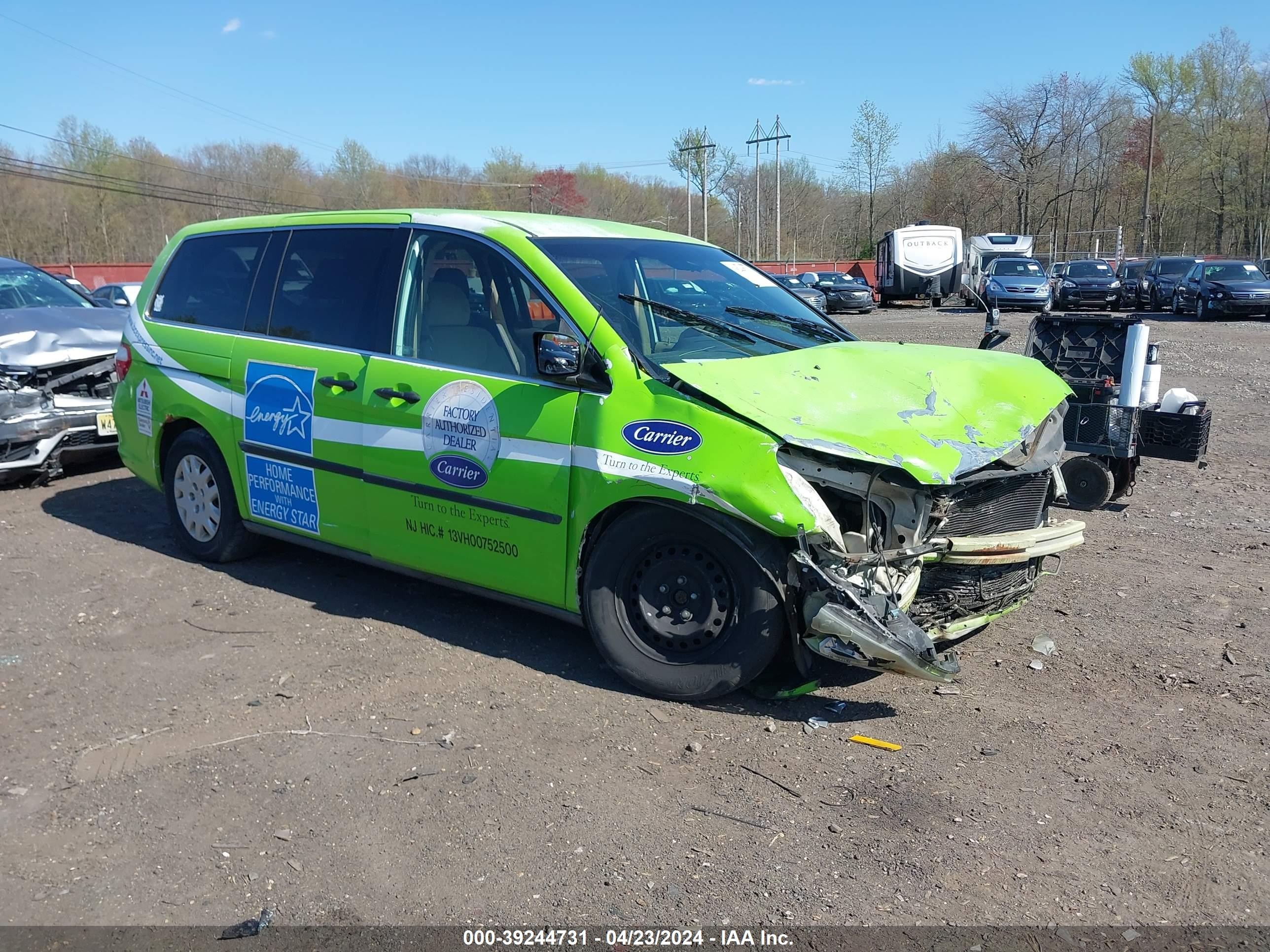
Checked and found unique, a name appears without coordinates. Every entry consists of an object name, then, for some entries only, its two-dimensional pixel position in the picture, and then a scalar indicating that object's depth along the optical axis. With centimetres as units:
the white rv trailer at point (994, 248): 3634
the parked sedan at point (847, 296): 3275
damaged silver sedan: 779
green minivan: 372
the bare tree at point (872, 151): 6606
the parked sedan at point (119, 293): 2331
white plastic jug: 727
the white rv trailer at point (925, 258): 3359
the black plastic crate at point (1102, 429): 688
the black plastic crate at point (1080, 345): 721
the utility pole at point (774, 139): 6200
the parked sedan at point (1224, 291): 2475
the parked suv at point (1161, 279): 2853
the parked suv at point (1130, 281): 3103
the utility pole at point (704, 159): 5759
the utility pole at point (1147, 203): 5409
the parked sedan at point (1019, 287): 2853
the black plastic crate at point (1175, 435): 717
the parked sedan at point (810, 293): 2911
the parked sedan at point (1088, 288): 2897
